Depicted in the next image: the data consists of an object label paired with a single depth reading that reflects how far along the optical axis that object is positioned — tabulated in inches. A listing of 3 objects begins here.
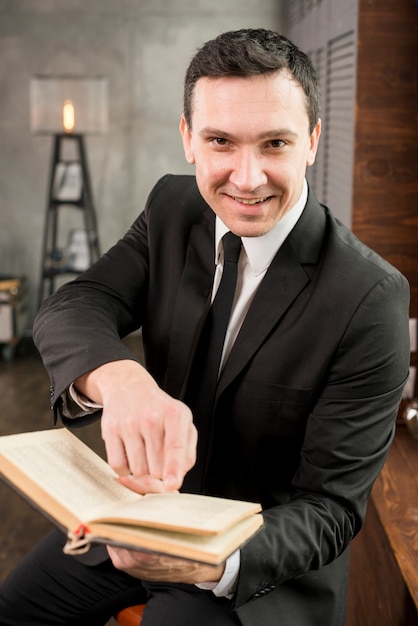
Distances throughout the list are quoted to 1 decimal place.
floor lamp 206.7
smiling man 48.5
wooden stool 58.3
